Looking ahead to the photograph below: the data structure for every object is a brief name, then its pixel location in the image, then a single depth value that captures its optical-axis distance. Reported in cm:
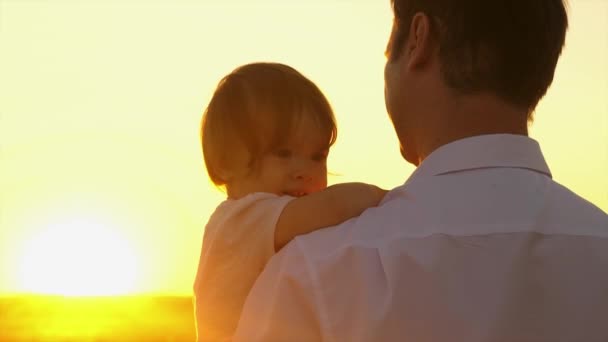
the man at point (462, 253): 230
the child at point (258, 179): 300
